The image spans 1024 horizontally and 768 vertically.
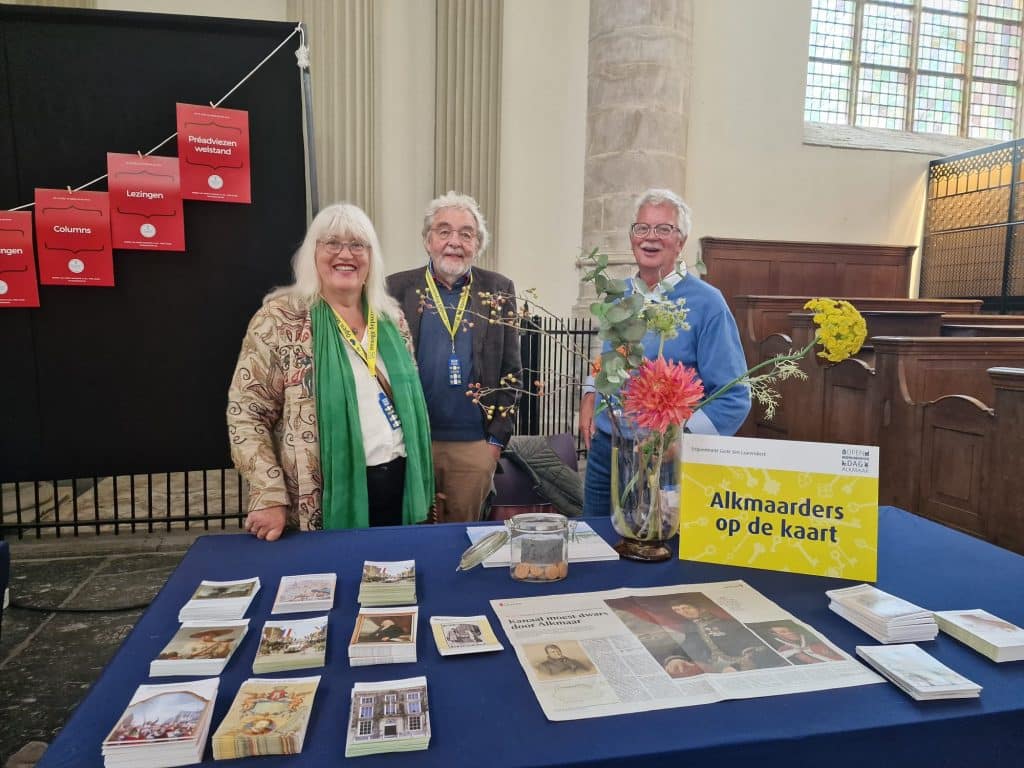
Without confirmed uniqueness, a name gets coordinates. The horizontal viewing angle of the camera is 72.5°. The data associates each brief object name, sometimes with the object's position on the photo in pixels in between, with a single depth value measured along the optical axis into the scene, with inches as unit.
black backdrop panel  113.9
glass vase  53.2
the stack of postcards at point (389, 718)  32.2
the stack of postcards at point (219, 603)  45.3
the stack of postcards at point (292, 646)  39.2
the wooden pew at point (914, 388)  146.9
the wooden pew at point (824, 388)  174.1
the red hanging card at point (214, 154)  117.6
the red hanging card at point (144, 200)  116.6
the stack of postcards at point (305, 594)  46.5
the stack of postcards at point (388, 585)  47.5
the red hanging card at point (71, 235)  115.3
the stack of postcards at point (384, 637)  39.9
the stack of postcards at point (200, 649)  38.6
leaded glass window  354.9
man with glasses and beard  96.9
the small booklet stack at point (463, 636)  40.9
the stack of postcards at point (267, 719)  31.7
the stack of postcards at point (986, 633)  40.6
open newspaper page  36.9
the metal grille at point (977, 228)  324.8
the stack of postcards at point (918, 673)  36.7
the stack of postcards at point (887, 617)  43.1
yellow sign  52.6
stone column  267.1
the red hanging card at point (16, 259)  113.7
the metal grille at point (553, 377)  212.5
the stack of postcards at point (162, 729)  31.1
